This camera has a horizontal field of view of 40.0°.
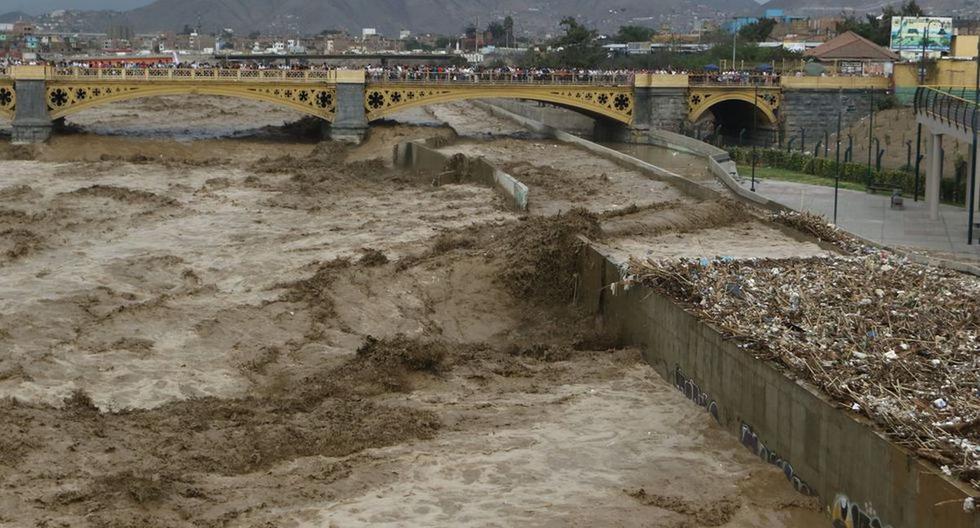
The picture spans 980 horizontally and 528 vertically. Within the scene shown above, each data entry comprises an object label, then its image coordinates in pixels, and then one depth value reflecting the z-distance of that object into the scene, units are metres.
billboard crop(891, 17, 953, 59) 102.69
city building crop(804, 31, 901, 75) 93.00
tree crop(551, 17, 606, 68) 147.15
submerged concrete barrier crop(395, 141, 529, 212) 47.66
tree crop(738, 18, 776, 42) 182.41
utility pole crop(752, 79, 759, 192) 80.94
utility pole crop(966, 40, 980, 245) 39.20
